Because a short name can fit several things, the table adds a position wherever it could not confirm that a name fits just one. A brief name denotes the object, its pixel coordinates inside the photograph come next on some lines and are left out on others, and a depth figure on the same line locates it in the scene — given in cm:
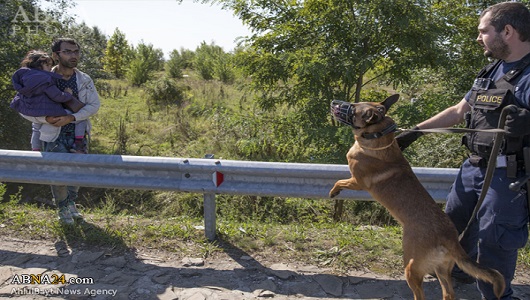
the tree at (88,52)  1045
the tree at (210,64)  2003
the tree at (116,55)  2469
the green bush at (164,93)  1444
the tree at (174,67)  2219
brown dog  252
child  387
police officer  242
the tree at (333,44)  563
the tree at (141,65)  2000
